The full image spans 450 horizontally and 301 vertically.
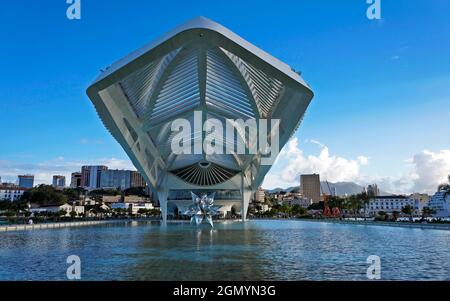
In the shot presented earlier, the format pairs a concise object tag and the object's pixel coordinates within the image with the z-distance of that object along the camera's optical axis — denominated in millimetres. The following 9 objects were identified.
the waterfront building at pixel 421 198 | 137250
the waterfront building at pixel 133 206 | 97862
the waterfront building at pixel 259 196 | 161912
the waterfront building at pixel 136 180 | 191125
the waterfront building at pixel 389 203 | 132000
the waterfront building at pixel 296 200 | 163888
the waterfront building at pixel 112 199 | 118238
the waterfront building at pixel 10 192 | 112362
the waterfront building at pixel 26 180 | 179638
